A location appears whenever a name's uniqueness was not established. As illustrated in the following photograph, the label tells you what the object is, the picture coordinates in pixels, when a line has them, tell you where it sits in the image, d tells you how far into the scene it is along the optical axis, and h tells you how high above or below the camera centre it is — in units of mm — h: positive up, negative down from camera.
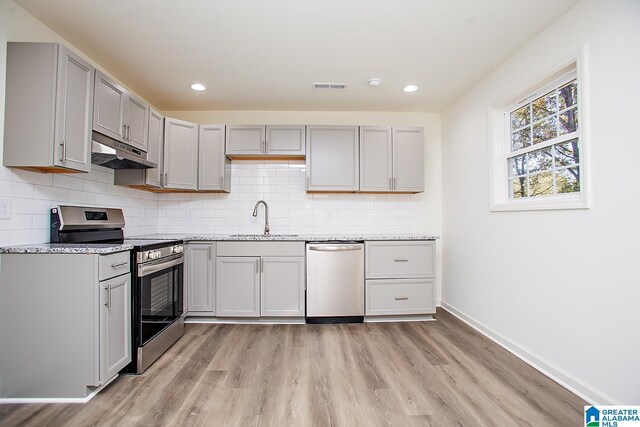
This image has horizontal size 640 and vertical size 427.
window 1984 +590
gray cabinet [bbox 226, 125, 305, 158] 3385 +971
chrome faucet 3553 +98
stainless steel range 2082 -433
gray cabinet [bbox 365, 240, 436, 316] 3131 -622
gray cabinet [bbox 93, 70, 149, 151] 2148 +912
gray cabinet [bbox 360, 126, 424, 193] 3438 +760
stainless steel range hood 2133 +541
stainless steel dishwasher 3080 -663
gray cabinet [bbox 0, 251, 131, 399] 1740 -629
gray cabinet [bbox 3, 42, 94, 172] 1822 +751
